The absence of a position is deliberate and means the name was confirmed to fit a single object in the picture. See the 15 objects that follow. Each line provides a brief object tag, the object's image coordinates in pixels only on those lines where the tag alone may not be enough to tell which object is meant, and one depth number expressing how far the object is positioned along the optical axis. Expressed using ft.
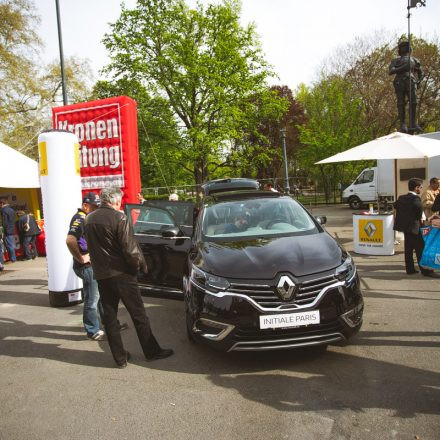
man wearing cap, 16.79
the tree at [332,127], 88.02
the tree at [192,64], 83.10
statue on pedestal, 47.83
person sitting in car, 16.93
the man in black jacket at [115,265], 13.58
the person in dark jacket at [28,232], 42.06
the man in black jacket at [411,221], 25.21
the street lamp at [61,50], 48.16
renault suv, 12.58
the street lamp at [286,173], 72.77
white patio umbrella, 30.66
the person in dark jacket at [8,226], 39.55
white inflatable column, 22.62
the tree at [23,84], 78.28
